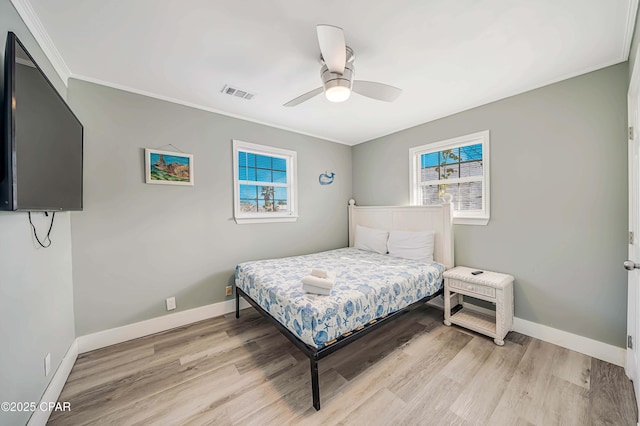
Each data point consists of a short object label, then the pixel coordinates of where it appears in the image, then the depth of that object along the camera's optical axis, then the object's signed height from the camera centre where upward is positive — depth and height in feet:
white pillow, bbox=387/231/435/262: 9.95 -1.61
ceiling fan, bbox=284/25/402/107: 4.67 +3.28
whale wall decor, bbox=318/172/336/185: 13.21 +1.77
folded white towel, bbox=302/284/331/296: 6.00 -2.06
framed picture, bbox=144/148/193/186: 8.25 +1.60
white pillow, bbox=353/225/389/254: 11.53 -1.56
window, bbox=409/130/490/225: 9.36 +1.44
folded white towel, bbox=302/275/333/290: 5.98 -1.86
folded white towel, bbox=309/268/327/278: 6.55 -1.78
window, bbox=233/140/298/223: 10.41 +1.26
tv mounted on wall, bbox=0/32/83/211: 3.38 +1.25
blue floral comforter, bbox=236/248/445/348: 5.50 -2.28
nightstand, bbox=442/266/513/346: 7.54 -3.00
